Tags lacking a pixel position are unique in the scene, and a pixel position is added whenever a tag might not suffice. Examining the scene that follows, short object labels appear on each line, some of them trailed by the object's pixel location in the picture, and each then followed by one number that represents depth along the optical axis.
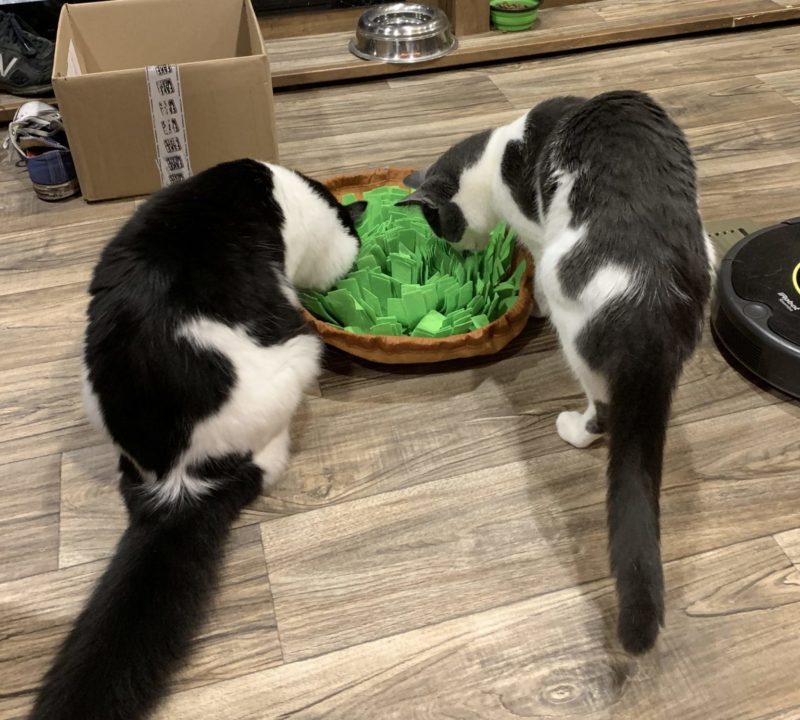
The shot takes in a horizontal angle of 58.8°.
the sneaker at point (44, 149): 1.95
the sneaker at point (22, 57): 2.21
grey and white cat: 0.95
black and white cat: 0.95
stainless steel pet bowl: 2.53
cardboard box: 1.82
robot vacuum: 1.37
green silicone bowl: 2.65
